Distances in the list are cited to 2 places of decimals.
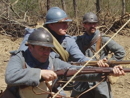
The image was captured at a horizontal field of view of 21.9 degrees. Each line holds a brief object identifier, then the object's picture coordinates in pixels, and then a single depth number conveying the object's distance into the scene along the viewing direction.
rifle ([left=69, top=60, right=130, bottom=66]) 3.95
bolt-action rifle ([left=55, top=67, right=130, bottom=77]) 3.28
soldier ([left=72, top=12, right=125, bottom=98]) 5.00
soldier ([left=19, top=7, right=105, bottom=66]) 4.12
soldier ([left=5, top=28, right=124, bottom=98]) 3.04
